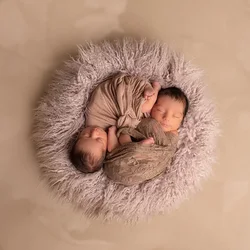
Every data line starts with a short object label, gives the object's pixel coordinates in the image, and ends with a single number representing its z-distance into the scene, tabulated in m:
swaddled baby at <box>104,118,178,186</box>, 1.29
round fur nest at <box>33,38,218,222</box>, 1.34
